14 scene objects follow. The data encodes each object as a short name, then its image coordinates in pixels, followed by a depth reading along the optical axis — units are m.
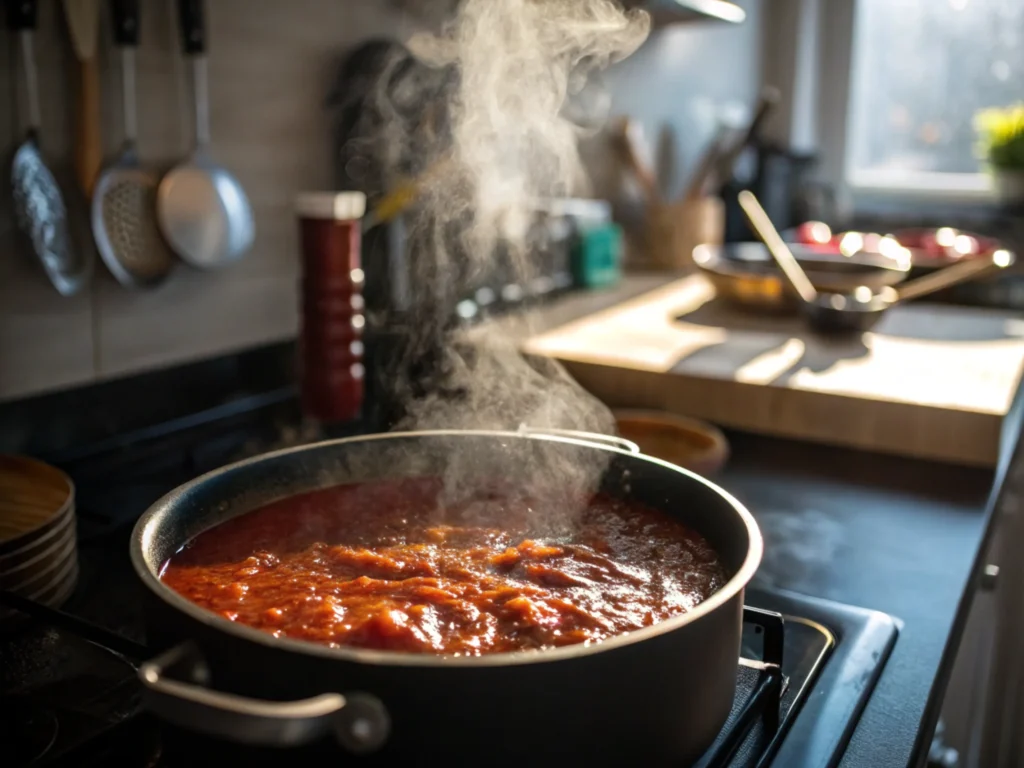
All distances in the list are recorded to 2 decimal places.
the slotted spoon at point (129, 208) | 1.19
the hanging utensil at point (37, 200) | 1.08
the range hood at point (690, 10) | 2.13
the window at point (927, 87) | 3.78
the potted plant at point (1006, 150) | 3.48
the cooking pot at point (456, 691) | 0.45
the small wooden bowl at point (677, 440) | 1.19
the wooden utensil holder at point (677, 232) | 2.67
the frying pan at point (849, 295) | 1.83
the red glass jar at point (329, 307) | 1.27
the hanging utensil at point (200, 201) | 1.26
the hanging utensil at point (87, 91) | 1.14
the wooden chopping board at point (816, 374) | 1.39
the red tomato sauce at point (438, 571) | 0.61
